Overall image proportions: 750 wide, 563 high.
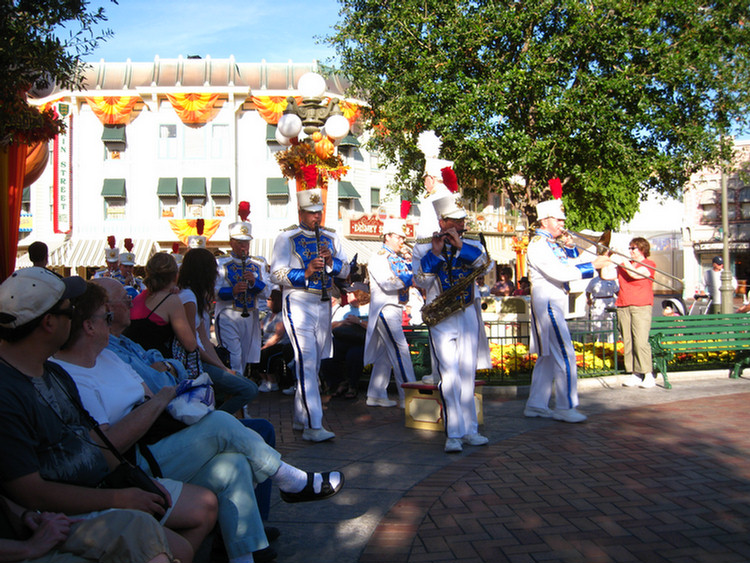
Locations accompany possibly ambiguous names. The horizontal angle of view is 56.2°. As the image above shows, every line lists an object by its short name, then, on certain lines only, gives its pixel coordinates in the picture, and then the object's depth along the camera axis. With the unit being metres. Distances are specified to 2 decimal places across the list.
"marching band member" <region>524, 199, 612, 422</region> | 6.96
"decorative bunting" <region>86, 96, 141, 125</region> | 34.34
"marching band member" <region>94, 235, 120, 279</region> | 12.88
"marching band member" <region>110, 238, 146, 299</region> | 12.37
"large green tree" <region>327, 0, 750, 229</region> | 13.70
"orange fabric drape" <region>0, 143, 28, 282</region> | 7.66
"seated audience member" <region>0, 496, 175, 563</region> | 2.34
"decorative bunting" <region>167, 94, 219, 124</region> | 34.50
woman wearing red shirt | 9.04
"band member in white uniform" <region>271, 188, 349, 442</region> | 6.32
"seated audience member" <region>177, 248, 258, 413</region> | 4.79
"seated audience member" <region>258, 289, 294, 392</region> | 9.34
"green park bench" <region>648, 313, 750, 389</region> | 9.30
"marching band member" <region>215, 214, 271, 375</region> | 8.38
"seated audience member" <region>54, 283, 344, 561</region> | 3.19
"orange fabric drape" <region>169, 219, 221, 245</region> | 34.25
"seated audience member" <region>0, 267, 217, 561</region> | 2.42
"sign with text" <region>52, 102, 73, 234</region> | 33.91
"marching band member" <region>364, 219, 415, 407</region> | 7.98
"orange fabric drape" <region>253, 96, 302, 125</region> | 34.56
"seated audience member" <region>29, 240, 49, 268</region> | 7.98
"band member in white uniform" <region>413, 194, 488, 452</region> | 6.01
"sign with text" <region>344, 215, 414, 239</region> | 35.34
